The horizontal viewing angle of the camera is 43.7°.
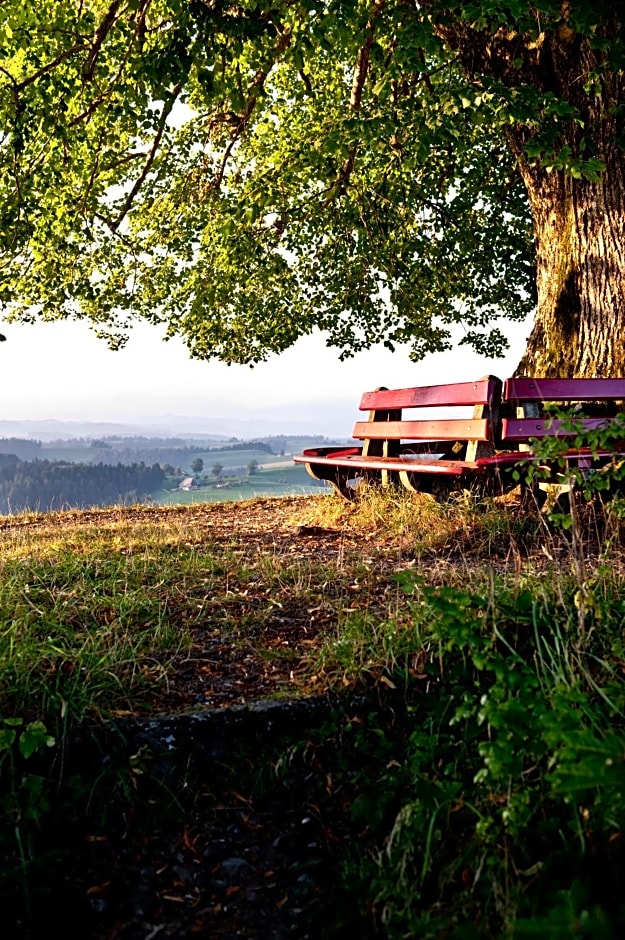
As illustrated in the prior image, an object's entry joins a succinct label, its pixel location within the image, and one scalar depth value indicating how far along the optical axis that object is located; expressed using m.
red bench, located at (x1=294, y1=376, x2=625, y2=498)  7.05
